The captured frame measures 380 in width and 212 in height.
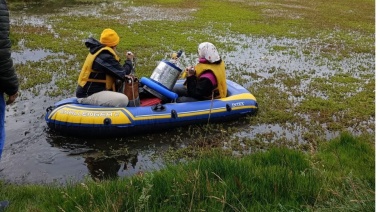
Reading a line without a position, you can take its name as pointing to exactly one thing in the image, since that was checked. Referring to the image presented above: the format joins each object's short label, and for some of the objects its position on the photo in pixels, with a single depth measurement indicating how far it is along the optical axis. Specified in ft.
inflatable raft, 24.68
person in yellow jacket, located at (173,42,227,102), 27.50
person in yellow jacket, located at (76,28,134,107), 25.45
